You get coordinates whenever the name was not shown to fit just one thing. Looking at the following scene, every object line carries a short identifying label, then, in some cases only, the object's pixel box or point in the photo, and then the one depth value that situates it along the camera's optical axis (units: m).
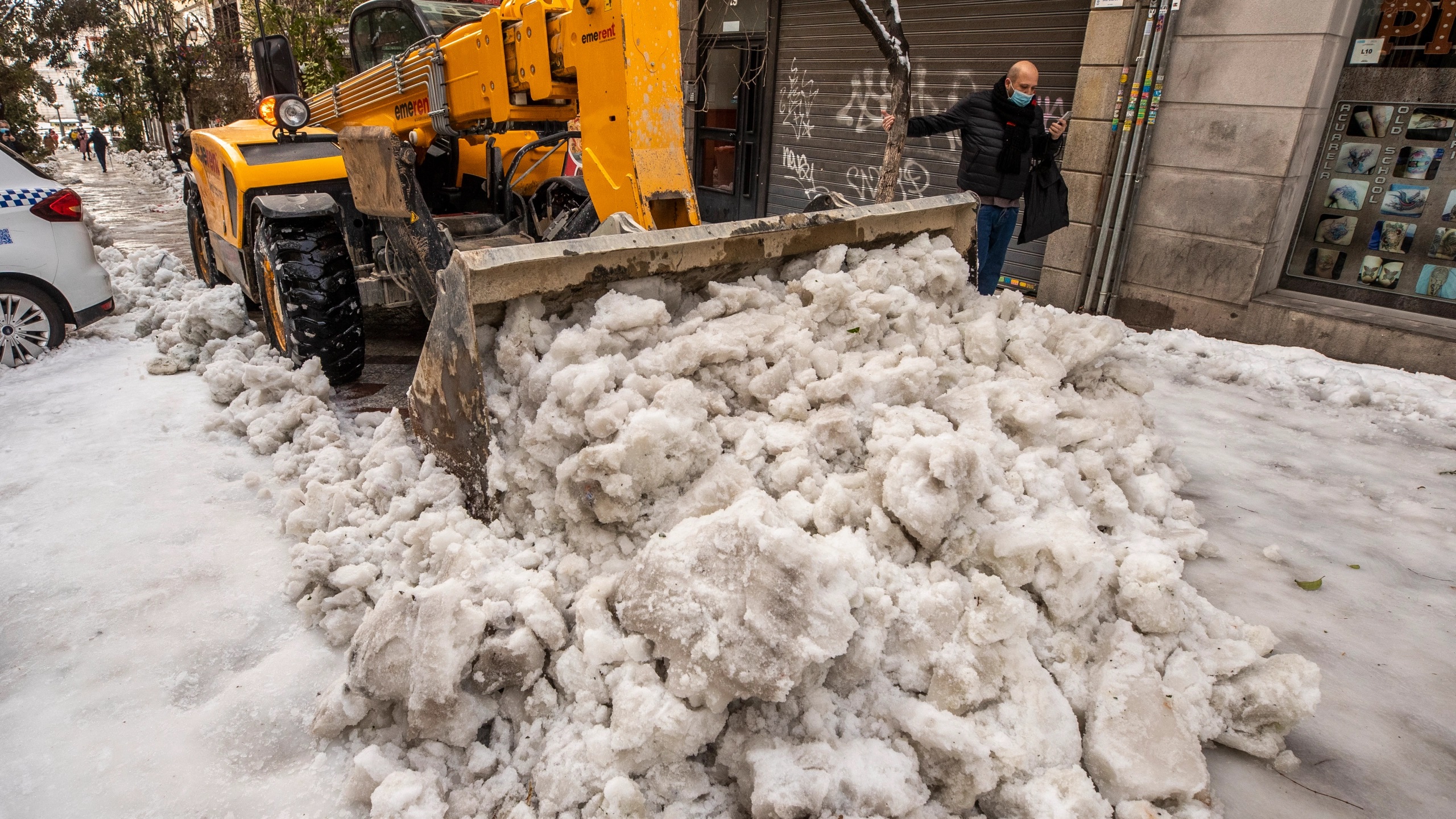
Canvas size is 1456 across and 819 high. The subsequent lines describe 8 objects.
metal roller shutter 6.77
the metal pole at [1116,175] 5.89
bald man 5.21
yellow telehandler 2.91
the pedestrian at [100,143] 22.61
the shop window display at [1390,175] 5.36
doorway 9.54
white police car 4.99
